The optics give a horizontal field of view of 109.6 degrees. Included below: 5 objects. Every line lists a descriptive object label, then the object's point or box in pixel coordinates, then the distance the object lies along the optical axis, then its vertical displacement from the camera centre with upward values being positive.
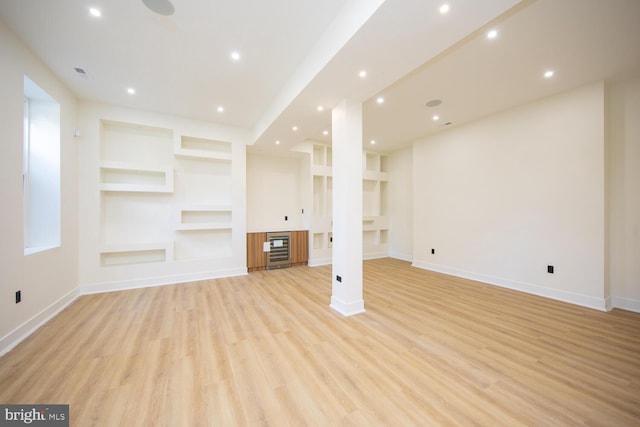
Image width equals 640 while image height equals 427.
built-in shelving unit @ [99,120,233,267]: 4.08 +0.39
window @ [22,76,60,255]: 3.00 +0.61
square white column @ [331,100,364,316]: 2.98 +0.08
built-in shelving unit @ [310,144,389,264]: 5.86 +0.28
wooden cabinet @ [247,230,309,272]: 5.15 -0.85
